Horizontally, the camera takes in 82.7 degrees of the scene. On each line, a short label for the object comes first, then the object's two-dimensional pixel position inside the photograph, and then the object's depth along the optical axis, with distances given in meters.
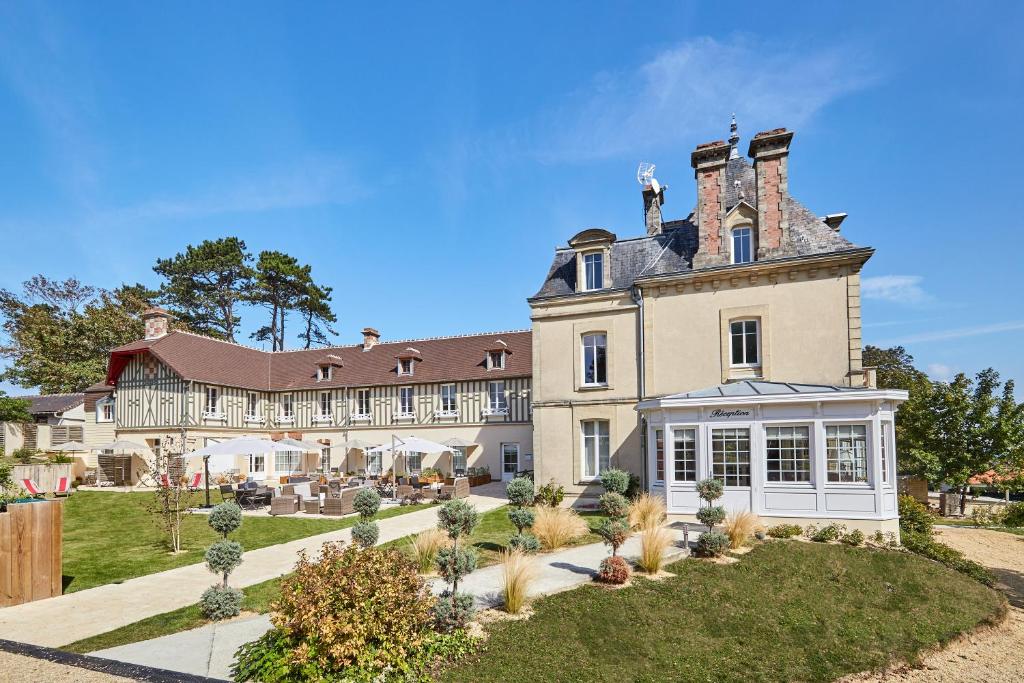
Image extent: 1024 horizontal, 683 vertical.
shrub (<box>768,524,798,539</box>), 12.77
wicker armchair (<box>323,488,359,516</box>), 17.44
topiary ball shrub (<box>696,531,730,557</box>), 10.80
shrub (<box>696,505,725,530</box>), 11.28
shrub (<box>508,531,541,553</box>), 10.36
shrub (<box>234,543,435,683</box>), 5.68
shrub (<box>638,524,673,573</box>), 9.91
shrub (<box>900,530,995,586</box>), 11.83
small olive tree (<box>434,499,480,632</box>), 7.03
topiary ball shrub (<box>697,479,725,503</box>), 12.51
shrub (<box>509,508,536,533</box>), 11.52
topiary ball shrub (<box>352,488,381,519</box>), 10.12
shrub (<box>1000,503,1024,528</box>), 14.84
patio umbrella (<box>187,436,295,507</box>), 19.45
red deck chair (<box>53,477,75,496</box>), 21.14
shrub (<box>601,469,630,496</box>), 15.64
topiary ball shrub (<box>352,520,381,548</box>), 8.78
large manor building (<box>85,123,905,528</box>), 13.33
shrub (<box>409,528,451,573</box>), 9.95
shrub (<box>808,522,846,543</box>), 12.53
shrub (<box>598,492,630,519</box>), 10.83
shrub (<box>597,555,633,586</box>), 9.26
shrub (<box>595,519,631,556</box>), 9.76
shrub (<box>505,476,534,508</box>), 14.48
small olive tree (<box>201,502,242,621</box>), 7.69
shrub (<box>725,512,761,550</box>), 11.64
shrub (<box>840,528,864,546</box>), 12.34
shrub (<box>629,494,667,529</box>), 12.50
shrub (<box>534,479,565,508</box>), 17.80
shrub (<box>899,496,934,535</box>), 14.47
